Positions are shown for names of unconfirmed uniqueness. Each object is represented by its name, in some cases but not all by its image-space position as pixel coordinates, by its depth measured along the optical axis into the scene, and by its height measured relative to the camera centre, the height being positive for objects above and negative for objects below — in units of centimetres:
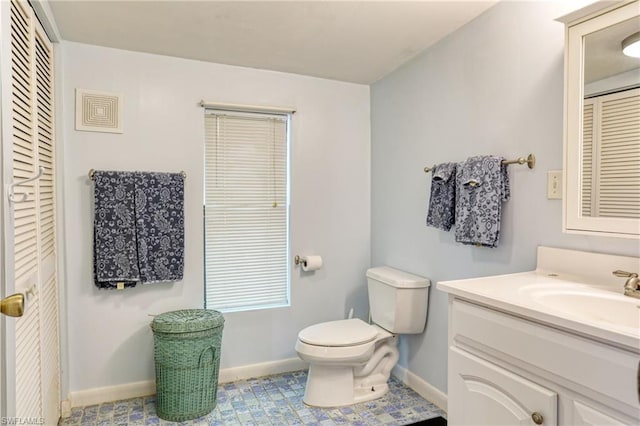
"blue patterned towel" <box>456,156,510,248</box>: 181 +2
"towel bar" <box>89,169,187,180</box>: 225 +16
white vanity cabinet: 95 -48
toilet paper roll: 277 -43
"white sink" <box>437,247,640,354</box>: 103 -30
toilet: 223 -83
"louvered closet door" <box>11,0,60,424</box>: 138 -10
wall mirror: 133 +28
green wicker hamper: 215 -91
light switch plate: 160 +8
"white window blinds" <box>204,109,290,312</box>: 263 -6
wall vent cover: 226 +52
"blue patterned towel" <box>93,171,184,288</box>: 226 -16
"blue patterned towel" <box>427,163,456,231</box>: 207 +3
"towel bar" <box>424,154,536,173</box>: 171 +19
